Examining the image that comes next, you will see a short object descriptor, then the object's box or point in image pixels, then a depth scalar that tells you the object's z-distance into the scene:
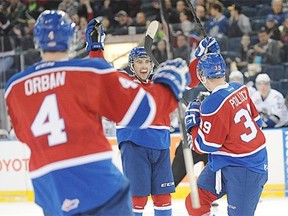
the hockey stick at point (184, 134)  4.84
